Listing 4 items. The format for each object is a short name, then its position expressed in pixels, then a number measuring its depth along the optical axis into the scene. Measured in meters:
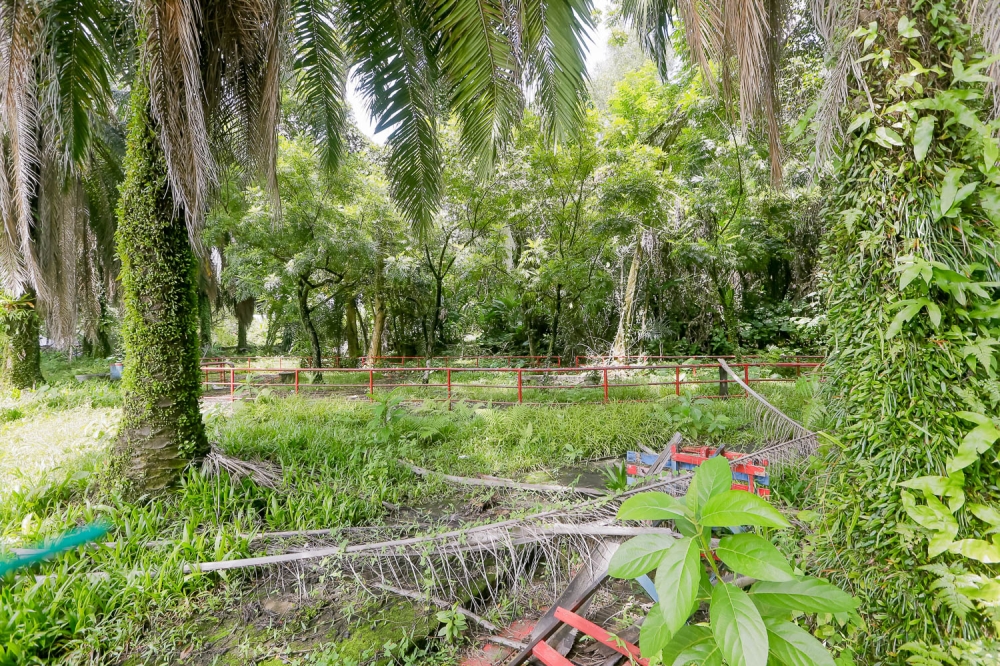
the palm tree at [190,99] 3.11
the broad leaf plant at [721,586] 0.99
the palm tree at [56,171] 3.52
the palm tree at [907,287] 1.36
